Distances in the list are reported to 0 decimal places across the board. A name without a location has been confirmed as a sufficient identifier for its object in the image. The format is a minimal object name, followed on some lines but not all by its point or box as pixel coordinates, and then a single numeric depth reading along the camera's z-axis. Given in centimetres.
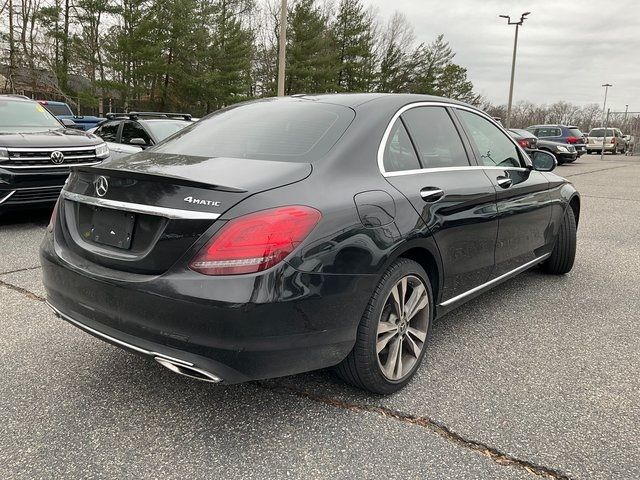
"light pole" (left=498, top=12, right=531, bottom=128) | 3100
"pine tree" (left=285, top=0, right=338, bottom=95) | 3322
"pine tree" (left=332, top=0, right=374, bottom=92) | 3800
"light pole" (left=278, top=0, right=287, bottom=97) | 1585
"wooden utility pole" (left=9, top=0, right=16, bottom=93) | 2725
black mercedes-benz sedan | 207
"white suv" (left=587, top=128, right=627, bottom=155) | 3158
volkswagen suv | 610
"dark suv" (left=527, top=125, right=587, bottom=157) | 2280
